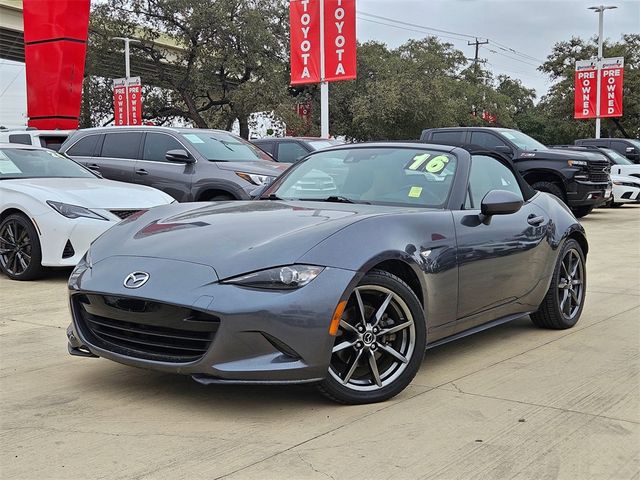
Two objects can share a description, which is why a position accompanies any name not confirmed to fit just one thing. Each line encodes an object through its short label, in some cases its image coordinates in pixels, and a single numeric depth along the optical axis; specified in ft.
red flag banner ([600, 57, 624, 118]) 96.07
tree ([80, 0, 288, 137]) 107.65
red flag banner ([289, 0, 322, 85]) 60.95
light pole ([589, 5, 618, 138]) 97.44
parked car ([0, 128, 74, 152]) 45.21
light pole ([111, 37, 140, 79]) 106.52
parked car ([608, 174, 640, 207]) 60.75
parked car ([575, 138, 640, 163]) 70.95
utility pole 239.15
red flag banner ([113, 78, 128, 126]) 101.86
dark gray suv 31.89
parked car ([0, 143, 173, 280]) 22.86
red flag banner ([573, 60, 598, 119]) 98.22
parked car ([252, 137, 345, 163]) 46.26
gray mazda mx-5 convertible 10.82
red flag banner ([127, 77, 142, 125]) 99.96
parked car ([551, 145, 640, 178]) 62.03
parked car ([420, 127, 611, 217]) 46.96
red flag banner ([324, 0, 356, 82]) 59.88
